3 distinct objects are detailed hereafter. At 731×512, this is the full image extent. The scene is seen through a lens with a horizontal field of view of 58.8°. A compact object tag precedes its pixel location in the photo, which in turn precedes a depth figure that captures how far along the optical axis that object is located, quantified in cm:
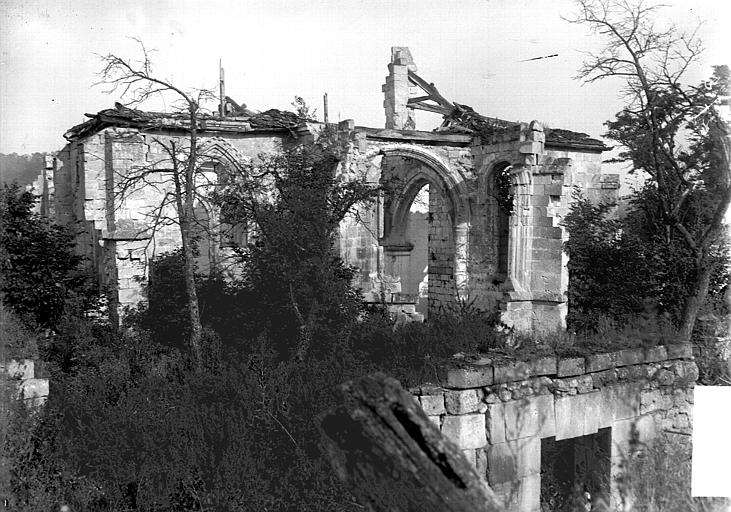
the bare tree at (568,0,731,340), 1030
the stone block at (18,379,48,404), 676
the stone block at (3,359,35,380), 667
